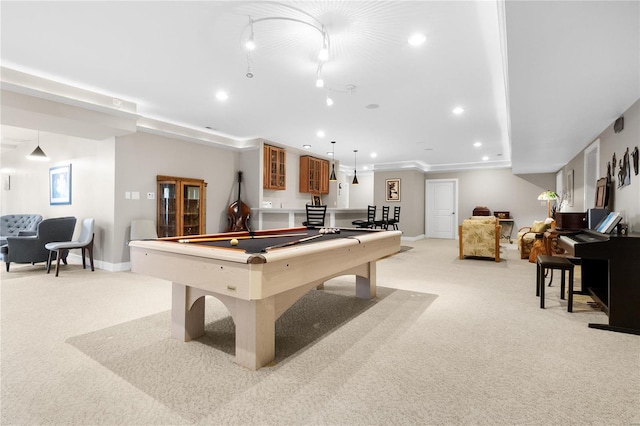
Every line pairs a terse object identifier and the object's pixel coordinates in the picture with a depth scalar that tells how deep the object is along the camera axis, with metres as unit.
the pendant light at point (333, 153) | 7.32
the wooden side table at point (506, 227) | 9.62
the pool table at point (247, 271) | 1.77
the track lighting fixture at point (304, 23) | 2.46
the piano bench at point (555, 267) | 3.05
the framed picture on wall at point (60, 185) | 5.95
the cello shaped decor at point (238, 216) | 6.66
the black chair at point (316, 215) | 5.68
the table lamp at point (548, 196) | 7.20
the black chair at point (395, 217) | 7.73
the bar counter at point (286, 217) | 6.53
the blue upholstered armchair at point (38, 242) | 4.96
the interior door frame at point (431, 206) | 10.69
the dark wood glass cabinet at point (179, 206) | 5.66
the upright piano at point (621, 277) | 2.61
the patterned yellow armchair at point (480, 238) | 5.92
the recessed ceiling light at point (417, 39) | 2.79
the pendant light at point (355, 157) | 8.15
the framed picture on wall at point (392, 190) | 10.27
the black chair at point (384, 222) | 7.29
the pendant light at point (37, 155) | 5.58
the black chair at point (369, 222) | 6.95
